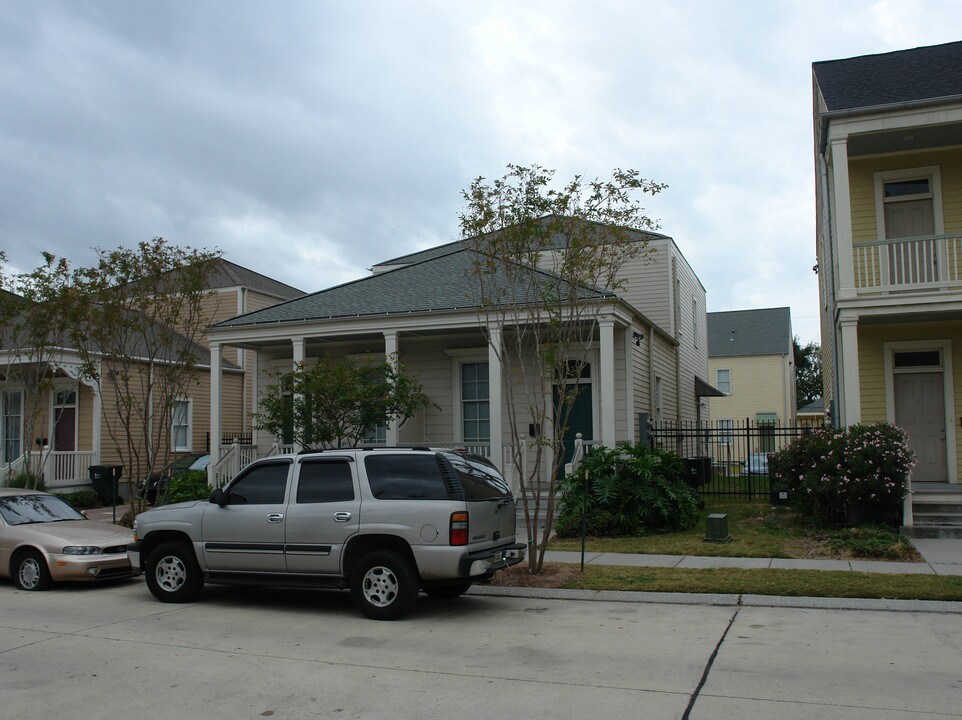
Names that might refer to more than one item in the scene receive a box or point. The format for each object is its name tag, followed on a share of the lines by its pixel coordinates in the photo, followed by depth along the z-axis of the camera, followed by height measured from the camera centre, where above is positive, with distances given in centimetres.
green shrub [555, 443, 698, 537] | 1390 -107
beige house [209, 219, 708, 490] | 1680 +206
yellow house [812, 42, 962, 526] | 1419 +328
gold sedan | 1063 -141
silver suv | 853 -98
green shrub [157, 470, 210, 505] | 1800 -106
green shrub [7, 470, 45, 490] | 1908 -96
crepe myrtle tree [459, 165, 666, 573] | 1074 +247
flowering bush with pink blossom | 1284 -65
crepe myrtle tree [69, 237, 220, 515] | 1573 +260
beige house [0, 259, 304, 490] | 2223 +71
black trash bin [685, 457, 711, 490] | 1829 -83
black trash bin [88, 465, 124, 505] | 2225 -110
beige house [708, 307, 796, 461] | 4294 +309
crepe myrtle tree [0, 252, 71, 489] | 1633 +239
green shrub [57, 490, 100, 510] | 2131 -150
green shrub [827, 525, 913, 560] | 1151 -156
